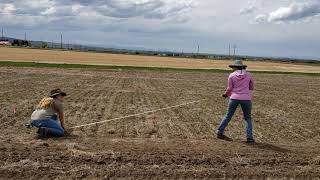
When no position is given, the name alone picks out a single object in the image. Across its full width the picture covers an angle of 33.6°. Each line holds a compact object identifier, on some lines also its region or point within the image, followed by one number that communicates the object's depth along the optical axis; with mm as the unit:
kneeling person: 10734
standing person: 10844
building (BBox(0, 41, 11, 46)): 136625
